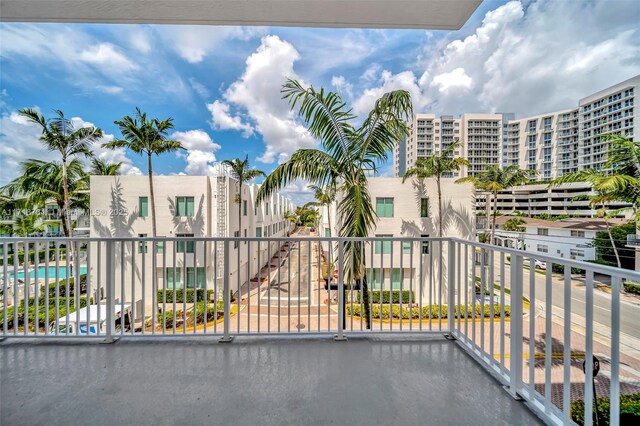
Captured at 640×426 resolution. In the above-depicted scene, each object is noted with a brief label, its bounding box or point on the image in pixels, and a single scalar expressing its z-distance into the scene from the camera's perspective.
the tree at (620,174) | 6.75
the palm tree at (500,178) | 15.34
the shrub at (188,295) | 9.25
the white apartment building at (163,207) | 12.22
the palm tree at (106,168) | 13.41
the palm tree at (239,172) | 14.19
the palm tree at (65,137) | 9.17
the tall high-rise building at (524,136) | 20.34
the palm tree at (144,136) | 10.52
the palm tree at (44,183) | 9.91
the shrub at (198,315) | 7.32
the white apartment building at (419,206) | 12.70
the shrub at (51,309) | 7.76
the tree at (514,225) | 22.50
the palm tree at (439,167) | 12.00
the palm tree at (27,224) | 12.68
